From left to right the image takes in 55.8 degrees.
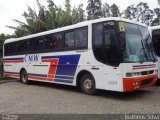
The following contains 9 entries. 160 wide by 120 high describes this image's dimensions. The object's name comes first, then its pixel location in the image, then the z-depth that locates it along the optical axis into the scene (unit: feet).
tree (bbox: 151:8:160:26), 89.69
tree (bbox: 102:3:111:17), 94.74
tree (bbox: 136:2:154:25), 99.11
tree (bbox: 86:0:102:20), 91.92
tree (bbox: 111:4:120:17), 91.96
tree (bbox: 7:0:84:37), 42.99
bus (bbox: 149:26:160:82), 23.64
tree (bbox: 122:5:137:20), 101.15
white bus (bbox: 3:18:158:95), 16.95
